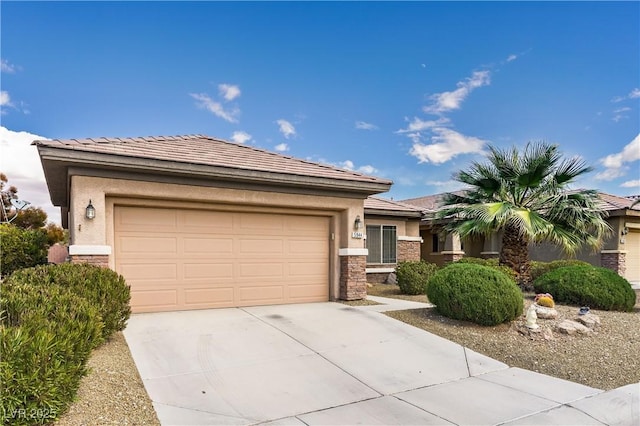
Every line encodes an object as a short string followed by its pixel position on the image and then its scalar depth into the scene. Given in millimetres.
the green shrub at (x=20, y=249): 11227
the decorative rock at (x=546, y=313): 8477
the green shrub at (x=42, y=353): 3207
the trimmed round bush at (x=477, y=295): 7832
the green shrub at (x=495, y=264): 12576
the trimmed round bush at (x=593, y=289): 10383
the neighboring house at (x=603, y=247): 17469
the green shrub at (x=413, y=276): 12961
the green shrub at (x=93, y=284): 5758
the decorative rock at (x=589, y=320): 8273
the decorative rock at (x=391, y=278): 16219
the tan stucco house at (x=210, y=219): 8062
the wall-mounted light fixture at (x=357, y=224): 10812
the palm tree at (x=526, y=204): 12250
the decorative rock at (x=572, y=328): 7768
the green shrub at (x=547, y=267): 15077
